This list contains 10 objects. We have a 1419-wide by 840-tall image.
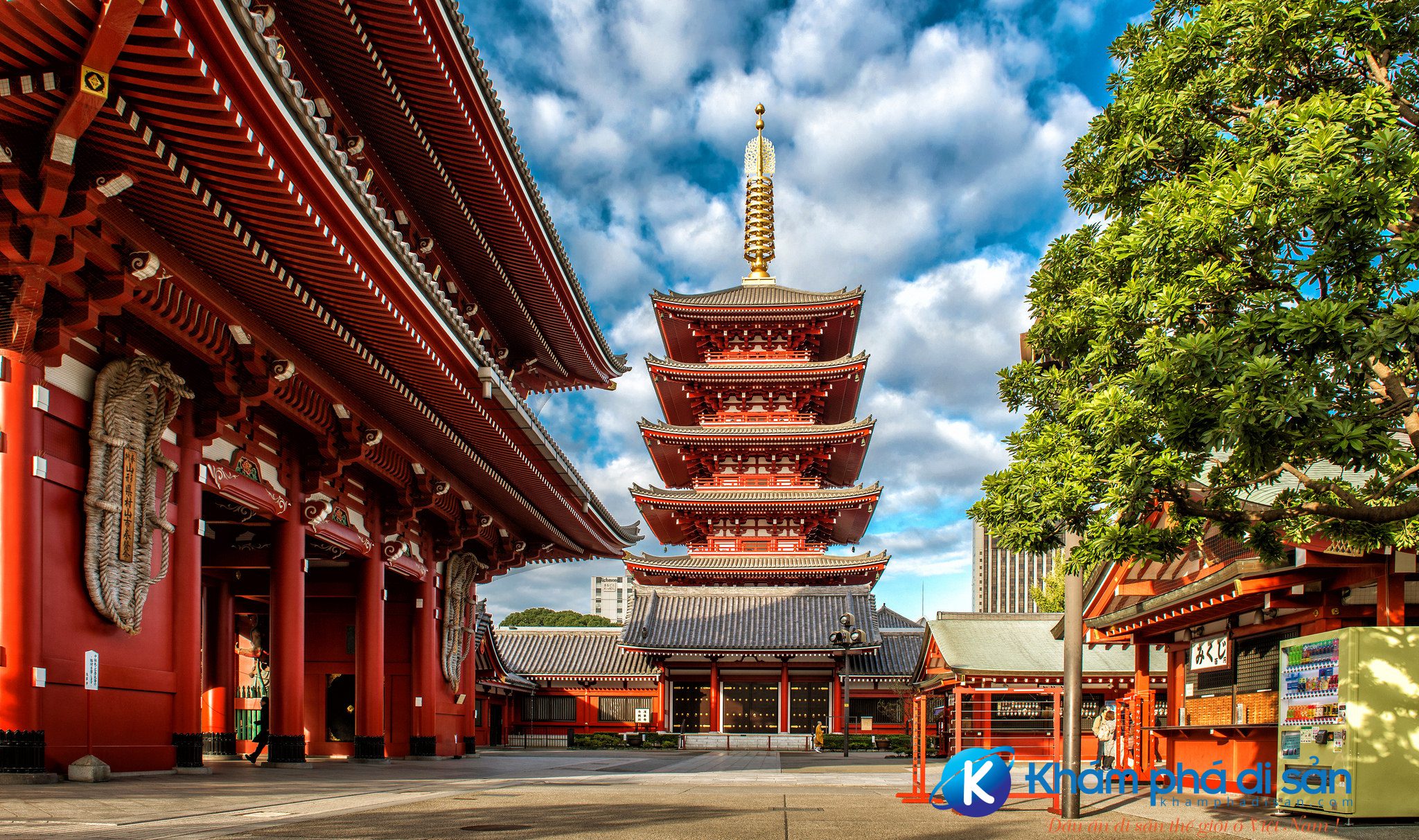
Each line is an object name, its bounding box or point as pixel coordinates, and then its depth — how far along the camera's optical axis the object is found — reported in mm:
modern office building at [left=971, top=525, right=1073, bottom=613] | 147875
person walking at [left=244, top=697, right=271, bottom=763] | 22683
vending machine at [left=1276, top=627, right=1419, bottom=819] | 10133
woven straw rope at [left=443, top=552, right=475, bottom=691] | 24719
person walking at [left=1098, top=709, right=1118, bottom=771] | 20036
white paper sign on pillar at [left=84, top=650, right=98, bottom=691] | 10898
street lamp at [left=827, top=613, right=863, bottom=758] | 32781
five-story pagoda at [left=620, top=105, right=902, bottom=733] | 39625
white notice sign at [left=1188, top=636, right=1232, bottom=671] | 15352
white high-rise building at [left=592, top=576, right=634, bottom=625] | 179875
